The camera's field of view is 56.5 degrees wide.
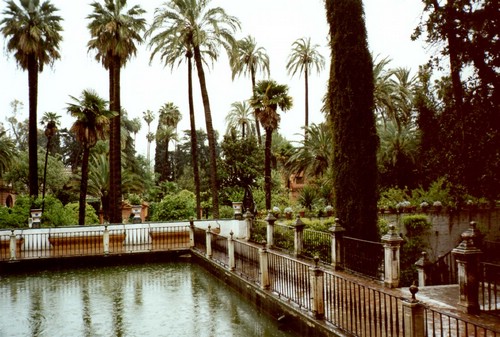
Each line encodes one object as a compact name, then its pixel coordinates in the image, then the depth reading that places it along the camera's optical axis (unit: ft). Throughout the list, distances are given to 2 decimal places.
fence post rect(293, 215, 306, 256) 53.52
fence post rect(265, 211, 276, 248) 61.21
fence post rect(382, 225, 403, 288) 36.88
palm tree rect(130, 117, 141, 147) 229.86
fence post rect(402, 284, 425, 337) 19.95
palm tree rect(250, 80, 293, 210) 88.94
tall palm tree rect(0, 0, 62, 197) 92.58
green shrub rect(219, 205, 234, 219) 100.89
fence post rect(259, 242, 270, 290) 37.88
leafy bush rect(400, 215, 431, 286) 69.27
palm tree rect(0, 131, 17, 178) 117.08
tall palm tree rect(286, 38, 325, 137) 148.36
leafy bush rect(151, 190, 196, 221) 93.04
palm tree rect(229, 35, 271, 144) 144.77
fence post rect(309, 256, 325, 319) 28.55
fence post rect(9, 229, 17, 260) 59.93
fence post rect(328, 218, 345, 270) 46.09
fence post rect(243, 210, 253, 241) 70.64
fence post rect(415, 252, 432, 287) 40.78
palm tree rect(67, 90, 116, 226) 84.38
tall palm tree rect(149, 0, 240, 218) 85.71
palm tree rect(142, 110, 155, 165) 278.34
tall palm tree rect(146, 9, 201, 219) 87.10
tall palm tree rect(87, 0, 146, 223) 85.97
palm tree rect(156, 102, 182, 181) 208.17
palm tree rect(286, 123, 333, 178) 107.00
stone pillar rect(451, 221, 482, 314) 29.17
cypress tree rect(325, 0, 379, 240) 52.31
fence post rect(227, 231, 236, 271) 47.29
